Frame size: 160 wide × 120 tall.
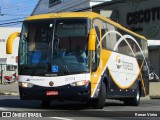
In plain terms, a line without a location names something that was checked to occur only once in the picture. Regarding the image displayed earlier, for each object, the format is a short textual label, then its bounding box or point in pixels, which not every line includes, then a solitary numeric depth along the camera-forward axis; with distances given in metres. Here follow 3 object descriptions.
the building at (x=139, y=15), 44.64
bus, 15.78
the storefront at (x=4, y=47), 68.28
